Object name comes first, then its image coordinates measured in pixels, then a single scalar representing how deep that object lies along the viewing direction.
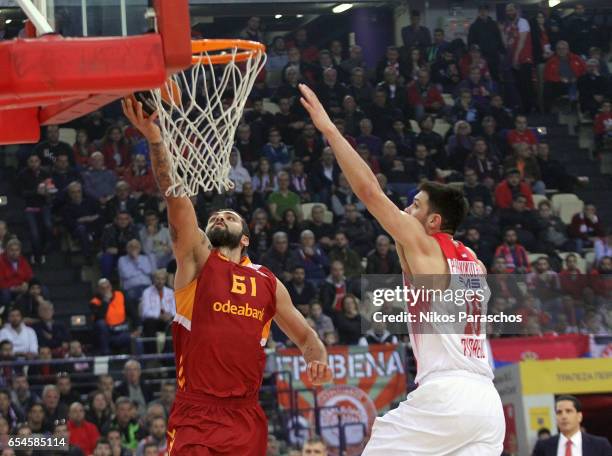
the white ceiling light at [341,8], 22.67
